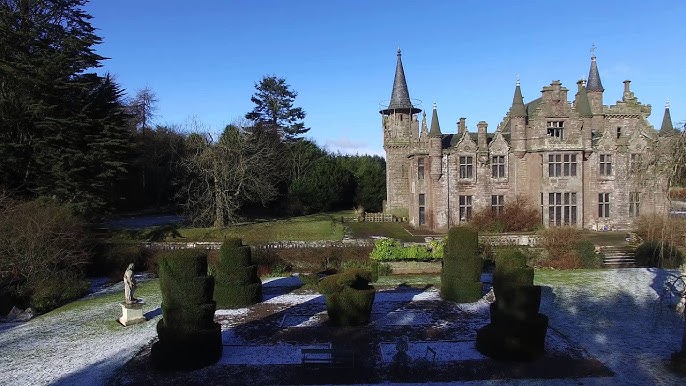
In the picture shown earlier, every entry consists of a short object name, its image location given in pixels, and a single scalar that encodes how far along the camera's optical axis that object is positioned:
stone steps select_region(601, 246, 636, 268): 24.62
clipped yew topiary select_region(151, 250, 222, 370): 11.52
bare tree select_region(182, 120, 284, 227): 34.91
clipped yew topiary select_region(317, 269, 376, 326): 14.70
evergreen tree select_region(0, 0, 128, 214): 27.86
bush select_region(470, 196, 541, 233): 31.34
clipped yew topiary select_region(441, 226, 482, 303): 17.44
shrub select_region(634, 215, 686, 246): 15.00
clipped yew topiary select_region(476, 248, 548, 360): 11.61
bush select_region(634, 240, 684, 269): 23.27
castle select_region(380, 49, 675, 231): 33.00
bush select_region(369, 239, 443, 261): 23.55
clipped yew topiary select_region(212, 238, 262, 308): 17.38
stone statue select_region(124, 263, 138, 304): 15.86
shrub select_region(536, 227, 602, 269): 24.05
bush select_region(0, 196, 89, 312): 18.77
